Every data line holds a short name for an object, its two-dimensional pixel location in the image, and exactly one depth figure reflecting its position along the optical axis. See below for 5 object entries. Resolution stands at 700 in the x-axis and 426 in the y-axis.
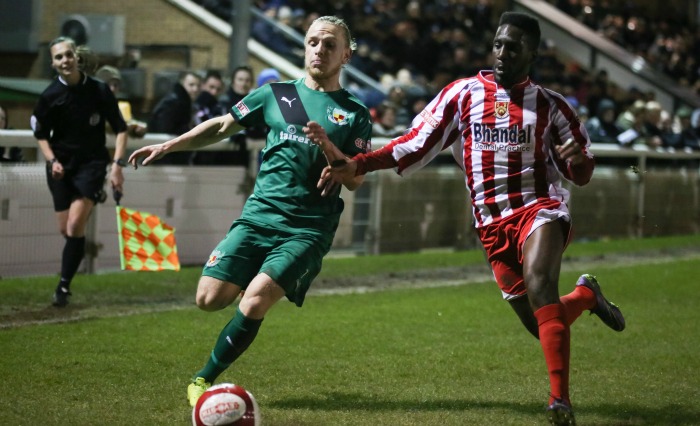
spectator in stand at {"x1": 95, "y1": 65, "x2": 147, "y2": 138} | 13.17
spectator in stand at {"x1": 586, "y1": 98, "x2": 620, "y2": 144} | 19.77
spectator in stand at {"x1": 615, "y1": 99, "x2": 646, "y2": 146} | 20.78
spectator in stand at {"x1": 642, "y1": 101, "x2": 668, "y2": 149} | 20.48
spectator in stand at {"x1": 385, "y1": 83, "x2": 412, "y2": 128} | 17.89
